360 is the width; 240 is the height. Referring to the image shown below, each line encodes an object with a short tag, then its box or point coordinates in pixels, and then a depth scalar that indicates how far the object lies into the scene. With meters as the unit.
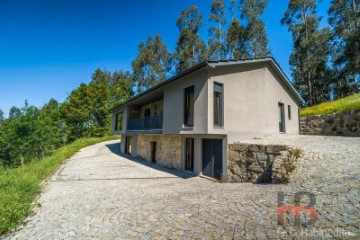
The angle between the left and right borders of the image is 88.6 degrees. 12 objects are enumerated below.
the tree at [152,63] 32.19
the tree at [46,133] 20.24
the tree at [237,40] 25.31
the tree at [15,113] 19.39
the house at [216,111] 9.45
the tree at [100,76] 44.73
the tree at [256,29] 24.67
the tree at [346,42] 21.70
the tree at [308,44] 24.08
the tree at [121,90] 39.50
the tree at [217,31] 26.55
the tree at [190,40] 27.03
